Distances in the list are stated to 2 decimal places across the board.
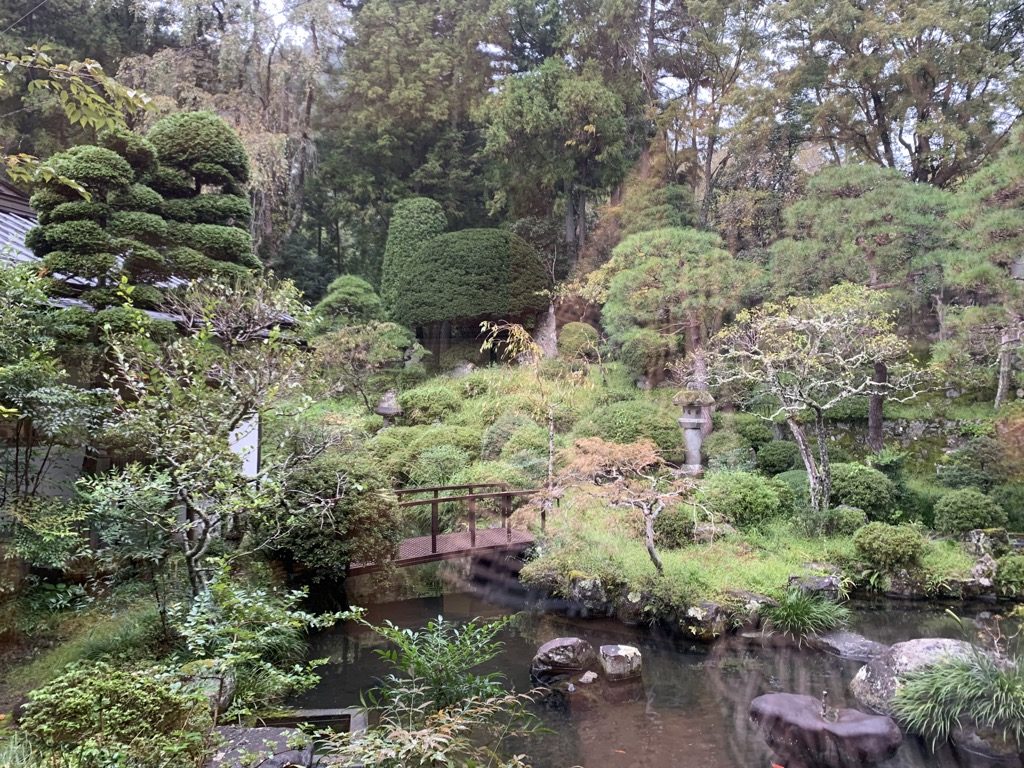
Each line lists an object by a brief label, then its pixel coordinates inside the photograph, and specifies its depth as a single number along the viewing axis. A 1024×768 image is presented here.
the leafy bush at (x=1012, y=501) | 9.23
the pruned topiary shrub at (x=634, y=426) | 11.74
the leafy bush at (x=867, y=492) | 9.81
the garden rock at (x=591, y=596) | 8.26
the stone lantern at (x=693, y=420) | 11.68
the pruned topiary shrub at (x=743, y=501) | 9.69
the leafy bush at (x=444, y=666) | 4.48
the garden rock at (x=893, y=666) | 5.98
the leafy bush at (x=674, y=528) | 9.19
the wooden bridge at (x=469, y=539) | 8.68
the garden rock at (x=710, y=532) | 9.21
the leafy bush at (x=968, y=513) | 9.03
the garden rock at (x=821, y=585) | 8.08
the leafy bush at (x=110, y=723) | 2.84
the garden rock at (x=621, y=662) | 6.71
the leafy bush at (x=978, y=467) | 9.56
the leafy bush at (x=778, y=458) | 11.34
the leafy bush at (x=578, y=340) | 15.37
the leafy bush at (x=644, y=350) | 13.34
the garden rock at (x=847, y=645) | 7.08
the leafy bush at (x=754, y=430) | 12.22
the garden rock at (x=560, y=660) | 6.75
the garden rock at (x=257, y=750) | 3.28
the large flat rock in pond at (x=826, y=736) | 5.18
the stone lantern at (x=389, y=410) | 14.81
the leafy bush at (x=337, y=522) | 7.39
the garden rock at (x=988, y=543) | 8.70
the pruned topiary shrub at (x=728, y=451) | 11.52
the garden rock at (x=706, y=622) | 7.46
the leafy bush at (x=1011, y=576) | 8.22
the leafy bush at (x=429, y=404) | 14.21
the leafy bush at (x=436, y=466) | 11.41
